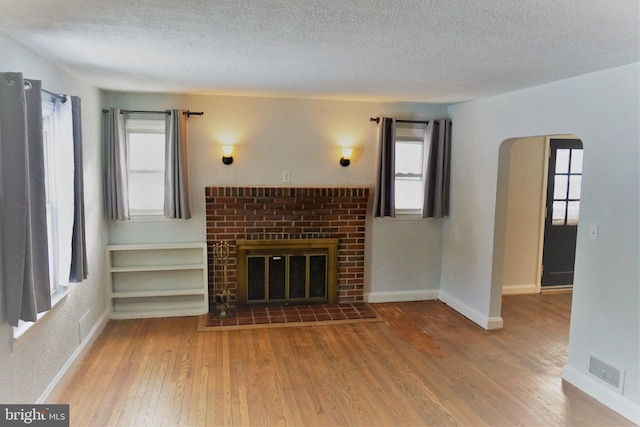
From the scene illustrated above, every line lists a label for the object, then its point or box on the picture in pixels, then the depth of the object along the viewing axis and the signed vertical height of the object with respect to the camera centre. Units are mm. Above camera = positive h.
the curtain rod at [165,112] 4336 +657
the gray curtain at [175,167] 4395 +99
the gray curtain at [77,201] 3123 -189
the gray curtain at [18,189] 2195 -78
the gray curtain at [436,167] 4902 +172
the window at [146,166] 4496 +106
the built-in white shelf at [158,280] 4512 -1108
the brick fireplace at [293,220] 4676 -454
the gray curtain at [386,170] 4805 +120
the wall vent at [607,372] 2918 -1296
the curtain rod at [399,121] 4873 +687
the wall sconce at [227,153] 4617 +264
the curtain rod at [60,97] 2895 +534
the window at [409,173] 5059 +99
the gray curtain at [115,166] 4258 +97
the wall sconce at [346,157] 4871 +260
